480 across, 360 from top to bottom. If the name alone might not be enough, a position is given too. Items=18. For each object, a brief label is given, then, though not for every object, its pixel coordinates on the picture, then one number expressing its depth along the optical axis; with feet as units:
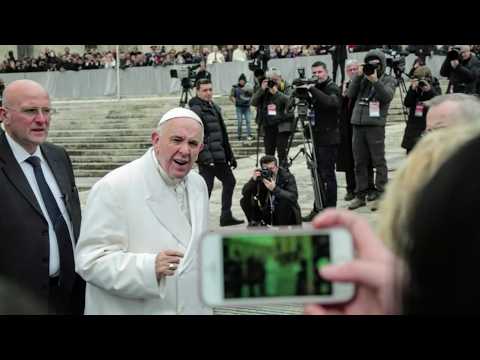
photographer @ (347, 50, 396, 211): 28.14
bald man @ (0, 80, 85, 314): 11.36
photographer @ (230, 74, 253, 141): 54.44
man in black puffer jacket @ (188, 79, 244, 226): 29.73
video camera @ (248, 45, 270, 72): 39.53
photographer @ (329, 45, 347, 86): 56.59
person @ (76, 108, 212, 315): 10.39
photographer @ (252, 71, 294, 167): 33.60
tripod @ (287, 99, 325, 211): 28.60
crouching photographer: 23.89
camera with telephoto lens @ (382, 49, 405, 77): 35.47
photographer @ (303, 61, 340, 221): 28.53
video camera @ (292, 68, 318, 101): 28.60
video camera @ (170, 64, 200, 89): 43.78
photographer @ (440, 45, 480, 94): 34.68
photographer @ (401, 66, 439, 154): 29.84
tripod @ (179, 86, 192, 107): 44.27
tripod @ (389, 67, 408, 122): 37.08
